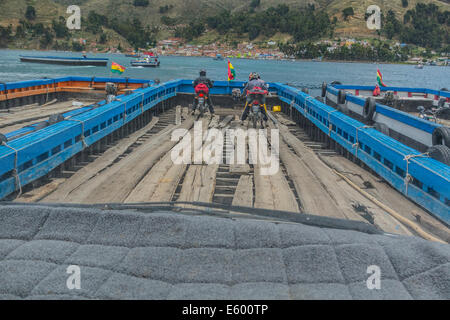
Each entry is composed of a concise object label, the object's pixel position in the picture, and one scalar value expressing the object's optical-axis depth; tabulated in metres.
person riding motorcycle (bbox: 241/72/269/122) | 12.38
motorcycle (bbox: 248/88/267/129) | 12.33
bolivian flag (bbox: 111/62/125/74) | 17.03
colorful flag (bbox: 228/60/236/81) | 17.69
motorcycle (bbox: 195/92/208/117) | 14.44
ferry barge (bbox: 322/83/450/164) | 8.35
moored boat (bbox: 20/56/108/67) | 93.81
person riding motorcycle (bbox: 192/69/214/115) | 14.37
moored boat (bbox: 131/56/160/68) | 105.88
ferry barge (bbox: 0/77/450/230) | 5.70
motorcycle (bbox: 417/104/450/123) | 13.02
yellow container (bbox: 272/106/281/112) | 16.84
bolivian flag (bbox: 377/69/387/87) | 15.92
